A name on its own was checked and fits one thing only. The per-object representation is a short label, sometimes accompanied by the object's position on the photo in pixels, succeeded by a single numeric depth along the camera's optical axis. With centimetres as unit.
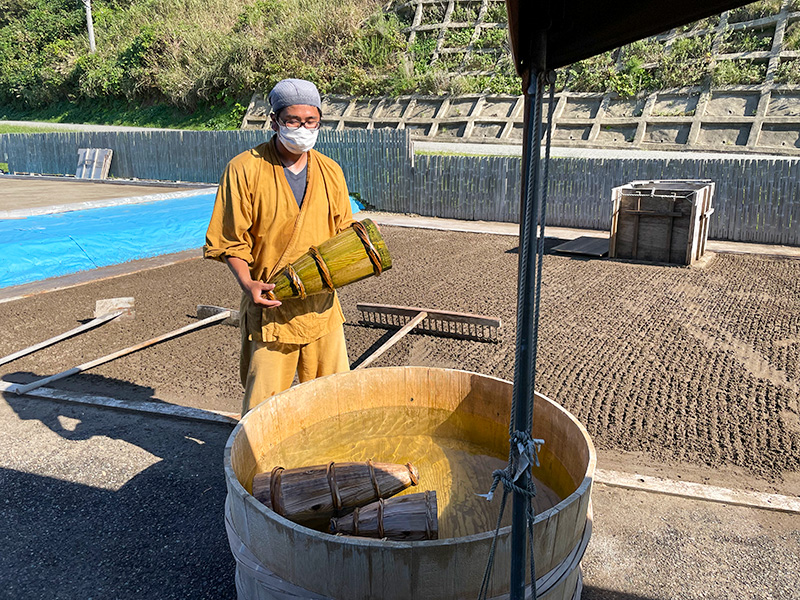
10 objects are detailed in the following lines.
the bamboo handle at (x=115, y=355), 465
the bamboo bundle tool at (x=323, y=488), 224
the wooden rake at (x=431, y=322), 570
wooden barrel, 179
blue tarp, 839
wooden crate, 862
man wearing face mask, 271
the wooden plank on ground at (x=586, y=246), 946
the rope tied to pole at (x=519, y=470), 166
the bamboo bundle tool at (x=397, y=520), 211
